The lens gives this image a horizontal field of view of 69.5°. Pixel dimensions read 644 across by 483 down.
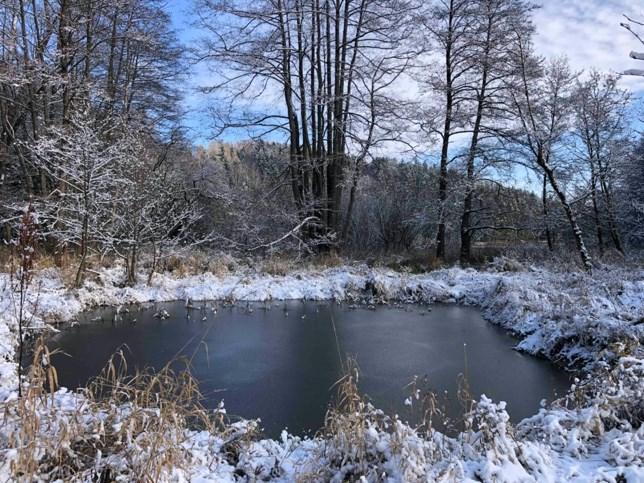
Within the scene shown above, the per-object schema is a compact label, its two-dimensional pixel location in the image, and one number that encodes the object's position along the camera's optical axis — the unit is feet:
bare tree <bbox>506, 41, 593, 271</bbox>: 41.47
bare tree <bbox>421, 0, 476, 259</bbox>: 48.32
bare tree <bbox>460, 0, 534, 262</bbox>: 45.55
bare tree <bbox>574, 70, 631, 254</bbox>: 54.34
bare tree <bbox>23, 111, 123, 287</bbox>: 30.25
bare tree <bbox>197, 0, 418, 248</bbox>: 45.65
